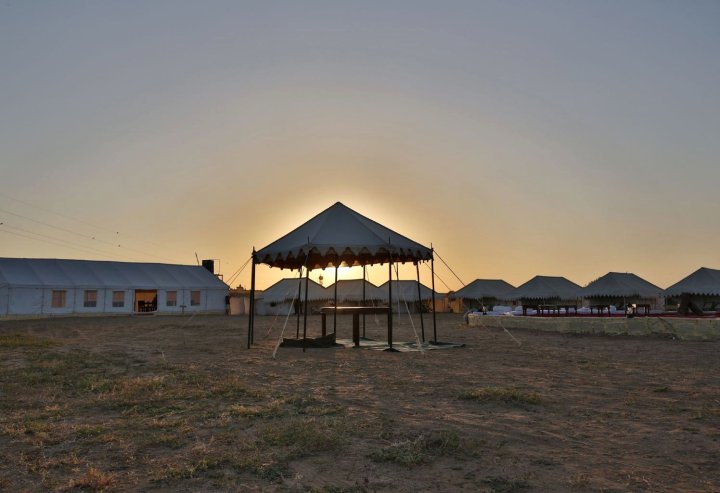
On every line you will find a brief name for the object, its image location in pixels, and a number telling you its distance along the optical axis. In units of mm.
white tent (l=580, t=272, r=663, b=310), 31547
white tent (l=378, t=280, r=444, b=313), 55744
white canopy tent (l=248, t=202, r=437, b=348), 14555
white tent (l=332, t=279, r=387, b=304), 54531
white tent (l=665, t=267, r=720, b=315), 26000
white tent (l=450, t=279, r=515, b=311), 58375
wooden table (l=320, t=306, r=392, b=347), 14607
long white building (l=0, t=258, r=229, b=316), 39594
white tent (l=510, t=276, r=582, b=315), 39531
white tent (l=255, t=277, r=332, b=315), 52938
